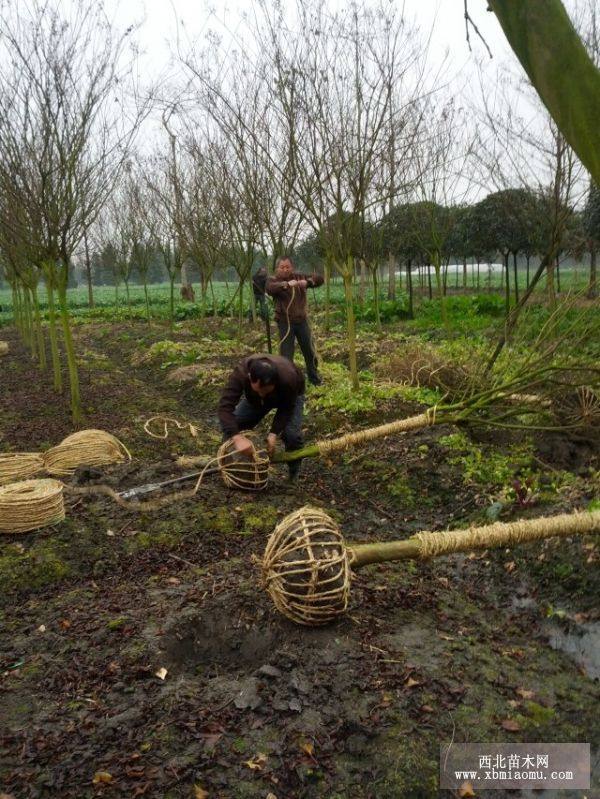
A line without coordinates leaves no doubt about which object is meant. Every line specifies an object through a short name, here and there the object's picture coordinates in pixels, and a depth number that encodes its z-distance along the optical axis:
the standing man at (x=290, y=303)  8.53
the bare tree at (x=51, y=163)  7.43
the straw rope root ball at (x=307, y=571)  3.35
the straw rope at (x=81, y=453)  6.03
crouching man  4.76
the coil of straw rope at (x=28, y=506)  4.54
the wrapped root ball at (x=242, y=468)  5.25
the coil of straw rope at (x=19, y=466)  5.65
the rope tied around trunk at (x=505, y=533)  3.51
